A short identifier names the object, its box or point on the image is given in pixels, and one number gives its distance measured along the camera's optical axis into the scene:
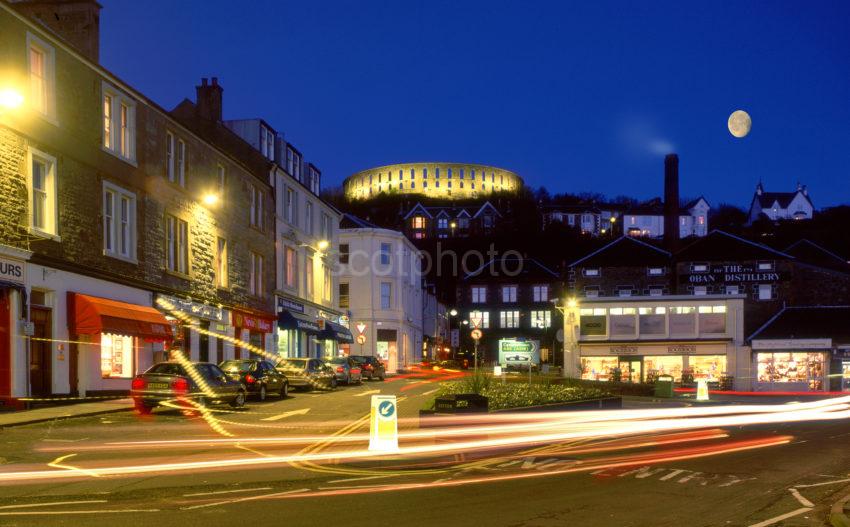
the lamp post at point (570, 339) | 64.56
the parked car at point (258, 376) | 31.34
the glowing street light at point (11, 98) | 21.62
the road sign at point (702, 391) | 40.34
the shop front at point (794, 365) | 56.75
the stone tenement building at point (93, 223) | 24.86
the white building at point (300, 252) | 50.28
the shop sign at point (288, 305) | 49.94
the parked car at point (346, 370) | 43.64
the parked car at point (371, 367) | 48.91
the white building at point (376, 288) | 71.81
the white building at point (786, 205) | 155.75
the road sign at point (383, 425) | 16.20
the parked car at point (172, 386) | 24.78
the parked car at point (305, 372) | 36.78
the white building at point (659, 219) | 155.62
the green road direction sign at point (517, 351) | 70.81
